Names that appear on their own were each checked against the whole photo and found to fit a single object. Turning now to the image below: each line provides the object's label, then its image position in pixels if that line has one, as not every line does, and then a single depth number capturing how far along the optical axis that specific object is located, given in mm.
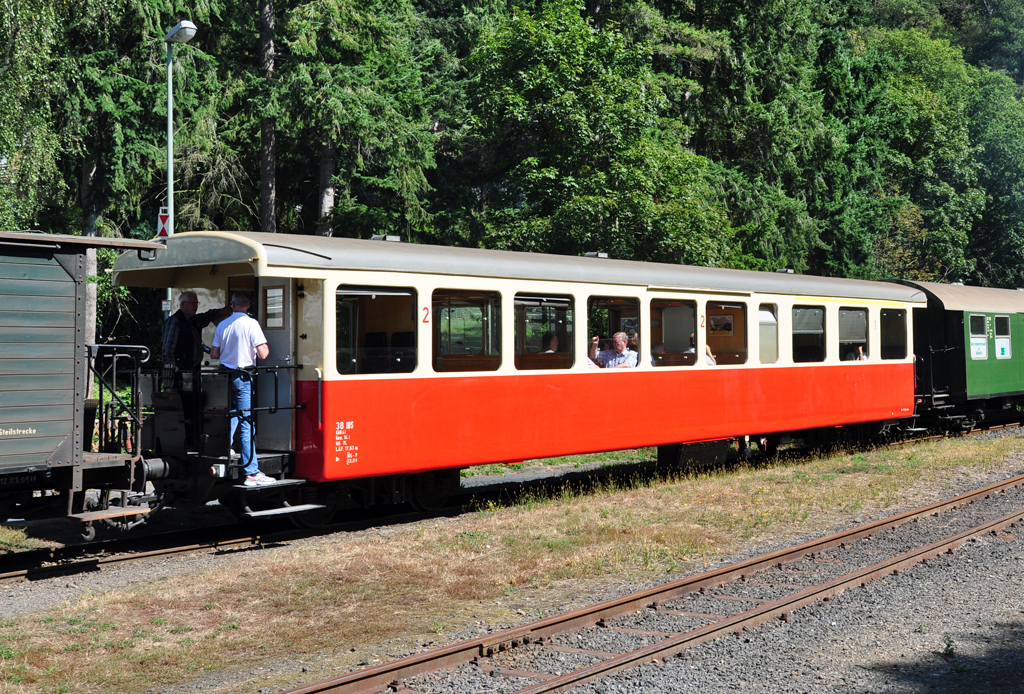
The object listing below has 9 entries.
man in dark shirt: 9719
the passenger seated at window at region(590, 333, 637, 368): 12170
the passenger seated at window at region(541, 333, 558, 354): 11359
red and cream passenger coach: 9445
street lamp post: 16047
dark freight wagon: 7836
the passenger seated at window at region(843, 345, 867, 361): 16202
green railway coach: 19391
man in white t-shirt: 9219
